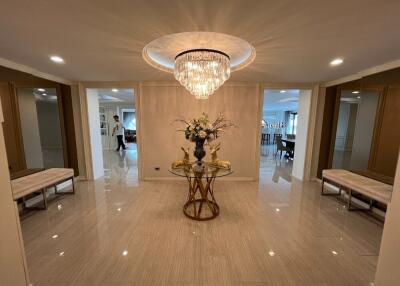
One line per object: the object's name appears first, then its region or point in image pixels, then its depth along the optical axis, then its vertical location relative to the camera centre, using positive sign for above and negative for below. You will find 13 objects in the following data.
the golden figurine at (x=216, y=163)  2.82 -0.64
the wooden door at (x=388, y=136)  2.48 -0.15
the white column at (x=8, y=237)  1.14 -0.79
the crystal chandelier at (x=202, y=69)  2.04 +0.64
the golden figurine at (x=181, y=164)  2.80 -0.65
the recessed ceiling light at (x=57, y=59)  2.35 +0.85
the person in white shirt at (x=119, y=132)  7.74 -0.43
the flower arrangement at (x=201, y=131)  2.53 -0.11
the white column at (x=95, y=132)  4.11 -0.26
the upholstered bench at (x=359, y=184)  2.32 -0.87
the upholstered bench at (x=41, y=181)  2.44 -0.93
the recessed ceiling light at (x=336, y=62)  2.39 +0.88
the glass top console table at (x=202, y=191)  2.52 -1.04
